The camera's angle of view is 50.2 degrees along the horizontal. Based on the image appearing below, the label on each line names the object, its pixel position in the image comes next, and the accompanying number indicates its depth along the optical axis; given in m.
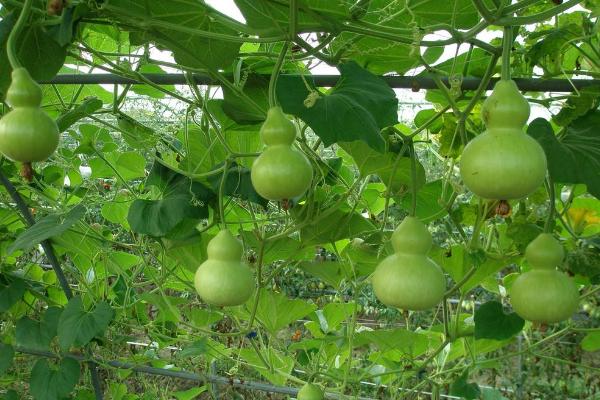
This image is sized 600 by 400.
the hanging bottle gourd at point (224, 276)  0.79
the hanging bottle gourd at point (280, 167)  0.63
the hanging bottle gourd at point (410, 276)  0.71
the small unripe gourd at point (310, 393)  1.22
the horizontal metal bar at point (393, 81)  0.81
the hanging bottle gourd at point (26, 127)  0.61
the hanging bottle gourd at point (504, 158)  0.55
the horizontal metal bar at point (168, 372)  1.82
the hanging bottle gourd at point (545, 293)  0.72
